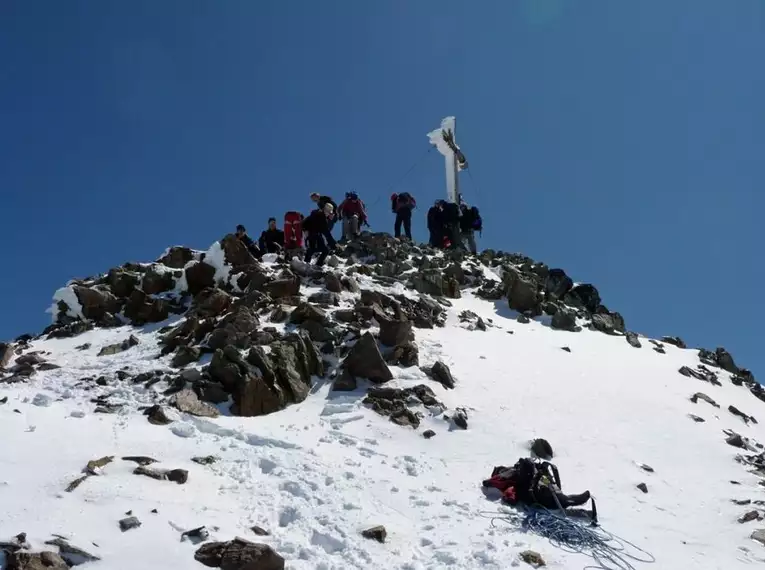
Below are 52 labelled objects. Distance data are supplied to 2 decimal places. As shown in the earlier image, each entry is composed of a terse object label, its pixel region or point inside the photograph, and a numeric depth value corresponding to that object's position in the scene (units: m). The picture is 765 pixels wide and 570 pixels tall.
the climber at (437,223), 26.28
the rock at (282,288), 15.26
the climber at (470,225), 26.58
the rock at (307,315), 13.80
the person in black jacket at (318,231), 17.19
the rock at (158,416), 9.49
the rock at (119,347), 13.11
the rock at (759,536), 8.25
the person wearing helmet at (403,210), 25.38
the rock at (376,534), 7.00
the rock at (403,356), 12.93
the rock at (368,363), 12.20
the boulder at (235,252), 16.64
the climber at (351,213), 23.95
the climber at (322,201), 17.30
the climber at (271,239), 19.73
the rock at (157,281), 16.33
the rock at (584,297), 22.66
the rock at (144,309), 15.07
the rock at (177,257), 17.53
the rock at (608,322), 19.92
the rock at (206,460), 8.25
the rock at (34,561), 5.28
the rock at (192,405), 10.09
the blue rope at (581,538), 7.43
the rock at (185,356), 12.03
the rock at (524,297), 19.77
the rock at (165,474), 7.44
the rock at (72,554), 5.60
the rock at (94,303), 15.48
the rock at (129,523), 6.26
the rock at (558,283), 23.19
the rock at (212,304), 14.49
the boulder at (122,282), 16.34
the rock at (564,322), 18.94
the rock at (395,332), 13.45
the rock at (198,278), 16.17
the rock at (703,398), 14.44
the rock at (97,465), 7.24
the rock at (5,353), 11.88
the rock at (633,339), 18.88
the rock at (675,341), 21.41
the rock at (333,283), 16.14
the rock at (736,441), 12.12
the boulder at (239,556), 5.98
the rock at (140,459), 7.77
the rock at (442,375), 12.52
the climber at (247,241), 18.05
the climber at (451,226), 26.25
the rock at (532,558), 6.98
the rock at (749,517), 8.80
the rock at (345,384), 11.88
